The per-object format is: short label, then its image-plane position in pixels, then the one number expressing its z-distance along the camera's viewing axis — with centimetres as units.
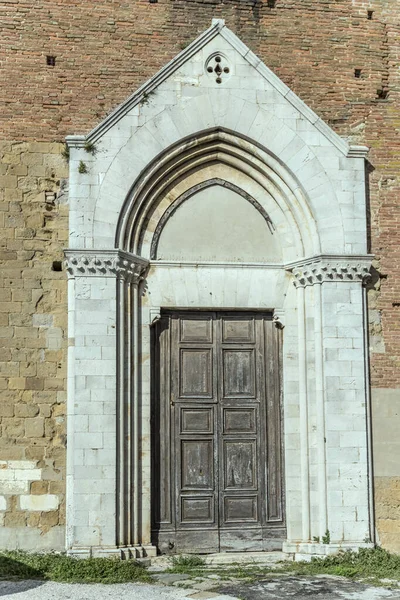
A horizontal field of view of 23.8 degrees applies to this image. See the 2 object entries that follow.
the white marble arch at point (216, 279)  1140
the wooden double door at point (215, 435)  1185
